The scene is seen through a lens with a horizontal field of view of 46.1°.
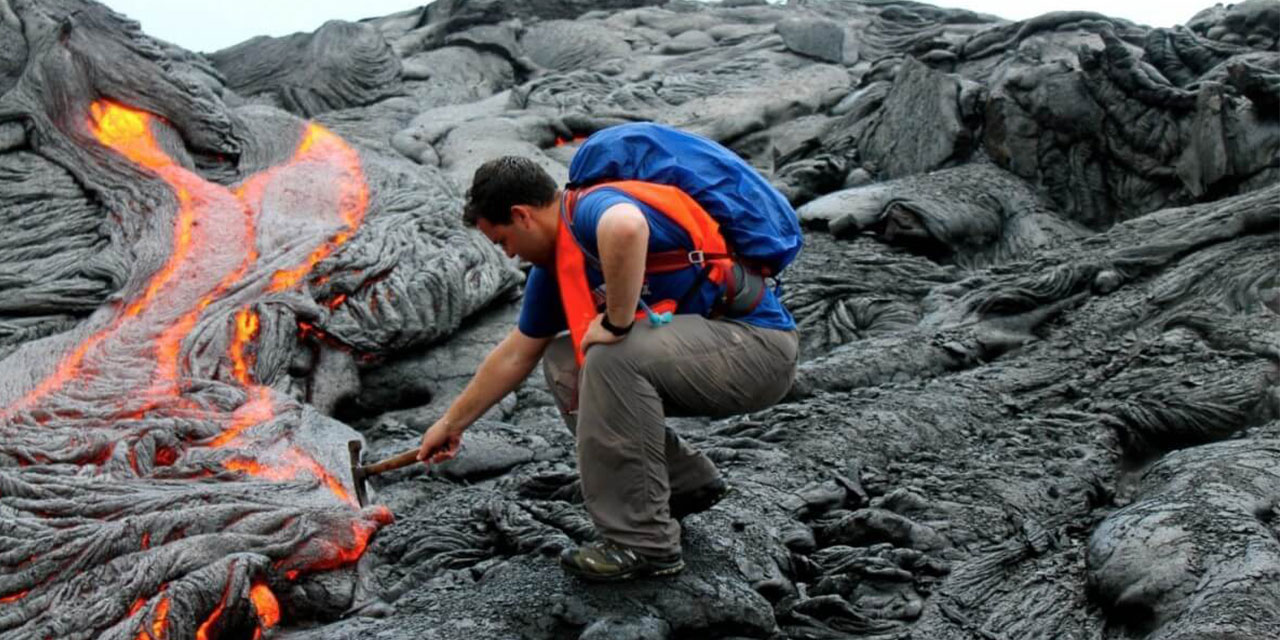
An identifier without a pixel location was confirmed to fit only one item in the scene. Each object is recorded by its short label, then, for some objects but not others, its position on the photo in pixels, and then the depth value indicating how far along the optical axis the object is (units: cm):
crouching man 472
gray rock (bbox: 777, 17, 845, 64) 1428
